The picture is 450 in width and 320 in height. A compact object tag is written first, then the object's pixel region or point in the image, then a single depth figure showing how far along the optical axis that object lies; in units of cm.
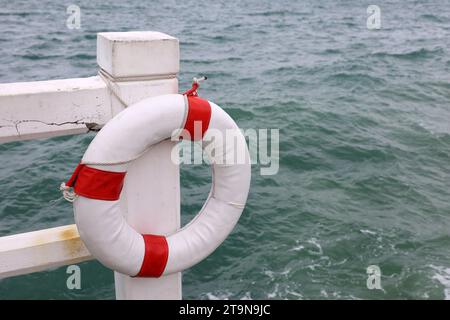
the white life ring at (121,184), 200
